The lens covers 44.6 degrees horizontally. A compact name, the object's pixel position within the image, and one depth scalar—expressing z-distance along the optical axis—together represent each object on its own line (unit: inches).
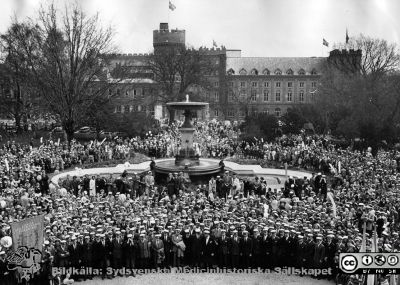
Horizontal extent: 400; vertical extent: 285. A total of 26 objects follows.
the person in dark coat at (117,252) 556.4
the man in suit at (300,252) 561.6
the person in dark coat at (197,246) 577.3
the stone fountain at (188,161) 1108.5
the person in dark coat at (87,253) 550.6
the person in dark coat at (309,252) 557.6
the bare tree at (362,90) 1704.0
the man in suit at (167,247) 576.4
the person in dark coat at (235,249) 572.7
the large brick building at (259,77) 3572.8
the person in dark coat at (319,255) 552.7
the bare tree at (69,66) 1593.3
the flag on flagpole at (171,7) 2641.2
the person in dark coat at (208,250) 579.2
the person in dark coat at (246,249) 574.6
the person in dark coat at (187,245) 582.2
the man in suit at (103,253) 556.1
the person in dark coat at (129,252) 560.7
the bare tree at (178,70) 2642.7
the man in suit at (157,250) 568.7
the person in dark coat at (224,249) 574.6
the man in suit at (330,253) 555.5
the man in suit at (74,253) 546.0
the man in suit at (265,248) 574.9
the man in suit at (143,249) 561.6
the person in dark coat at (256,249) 573.6
